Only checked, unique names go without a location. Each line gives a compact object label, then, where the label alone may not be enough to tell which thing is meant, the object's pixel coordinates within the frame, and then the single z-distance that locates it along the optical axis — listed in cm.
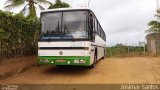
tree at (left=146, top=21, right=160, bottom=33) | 1162
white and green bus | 514
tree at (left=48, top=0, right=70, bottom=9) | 965
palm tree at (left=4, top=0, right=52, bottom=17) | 923
